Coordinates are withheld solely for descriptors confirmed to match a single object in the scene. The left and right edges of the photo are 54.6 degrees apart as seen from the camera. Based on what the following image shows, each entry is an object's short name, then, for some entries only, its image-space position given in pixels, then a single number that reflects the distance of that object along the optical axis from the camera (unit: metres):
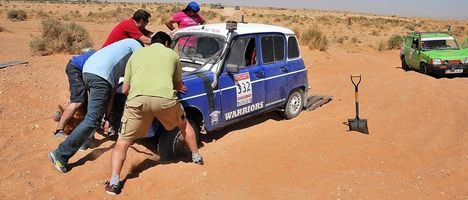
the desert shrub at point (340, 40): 29.88
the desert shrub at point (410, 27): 44.37
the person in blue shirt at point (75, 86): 6.05
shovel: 7.18
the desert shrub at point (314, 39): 20.11
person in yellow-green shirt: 4.91
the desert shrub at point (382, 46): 27.24
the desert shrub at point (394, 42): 27.45
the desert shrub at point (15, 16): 38.03
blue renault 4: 6.11
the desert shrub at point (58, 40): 14.80
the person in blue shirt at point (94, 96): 5.46
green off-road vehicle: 14.02
